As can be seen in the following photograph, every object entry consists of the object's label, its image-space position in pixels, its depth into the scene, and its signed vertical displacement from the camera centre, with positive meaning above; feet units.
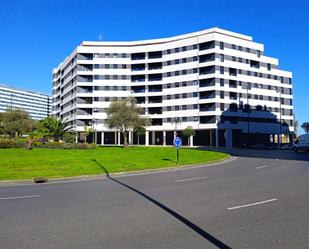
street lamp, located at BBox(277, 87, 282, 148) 197.60 +8.16
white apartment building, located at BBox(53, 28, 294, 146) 188.34 +40.08
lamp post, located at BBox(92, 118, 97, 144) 212.15 +4.75
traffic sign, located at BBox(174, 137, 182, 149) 64.26 -1.52
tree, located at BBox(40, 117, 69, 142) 128.59 +4.37
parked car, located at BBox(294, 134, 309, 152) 116.19 -3.13
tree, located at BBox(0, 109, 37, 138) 179.32 +9.06
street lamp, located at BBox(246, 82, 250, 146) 180.83 +15.30
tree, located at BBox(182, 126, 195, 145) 184.13 +2.91
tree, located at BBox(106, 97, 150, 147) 139.94 +10.86
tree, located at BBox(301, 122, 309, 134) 315.66 +13.11
